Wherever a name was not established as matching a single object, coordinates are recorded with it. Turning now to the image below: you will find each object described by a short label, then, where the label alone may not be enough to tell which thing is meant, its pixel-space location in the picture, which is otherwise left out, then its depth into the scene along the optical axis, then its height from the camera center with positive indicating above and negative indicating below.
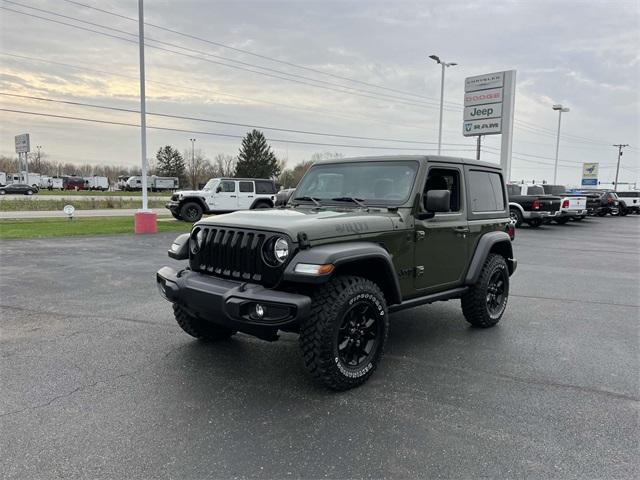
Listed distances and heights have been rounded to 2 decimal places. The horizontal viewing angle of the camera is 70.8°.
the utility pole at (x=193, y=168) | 83.31 +2.56
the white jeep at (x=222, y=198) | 18.55 -0.66
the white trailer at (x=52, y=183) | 71.38 -0.83
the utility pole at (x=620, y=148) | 72.22 +7.10
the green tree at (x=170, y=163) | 90.62 +3.59
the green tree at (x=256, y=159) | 75.62 +4.23
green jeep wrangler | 3.31 -0.63
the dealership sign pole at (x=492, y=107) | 27.62 +5.18
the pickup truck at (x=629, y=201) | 33.23 -0.58
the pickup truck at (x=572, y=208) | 21.00 -0.77
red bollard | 14.51 -1.32
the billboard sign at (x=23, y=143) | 57.03 +4.26
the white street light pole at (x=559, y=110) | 41.40 +7.52
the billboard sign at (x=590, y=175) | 69.69 +2.68
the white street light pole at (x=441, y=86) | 25.31 +5.87
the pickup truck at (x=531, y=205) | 19.44 -0.60
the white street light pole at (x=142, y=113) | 14.02 +2.16
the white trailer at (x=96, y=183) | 74.00 -0.68
